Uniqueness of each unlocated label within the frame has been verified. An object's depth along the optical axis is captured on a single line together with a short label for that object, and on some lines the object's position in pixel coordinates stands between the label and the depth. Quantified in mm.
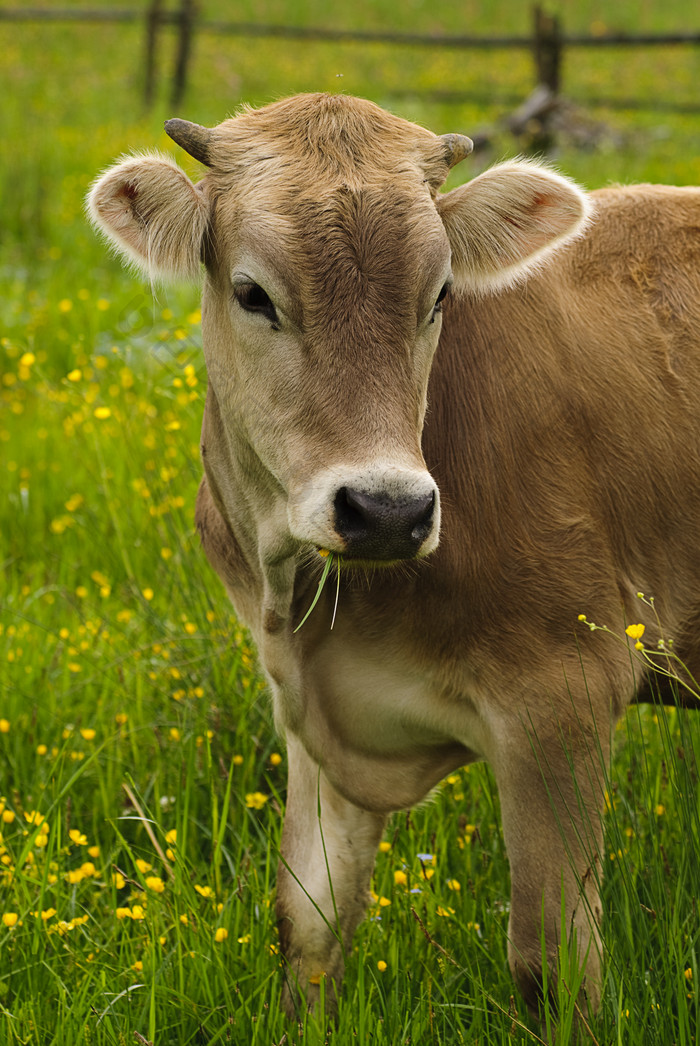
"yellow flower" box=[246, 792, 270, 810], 6577
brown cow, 4668
